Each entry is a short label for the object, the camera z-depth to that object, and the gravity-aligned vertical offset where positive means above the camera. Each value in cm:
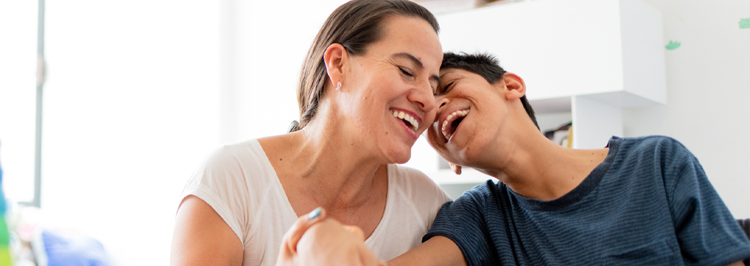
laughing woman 110 -1
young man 101 -12
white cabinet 199 +32
